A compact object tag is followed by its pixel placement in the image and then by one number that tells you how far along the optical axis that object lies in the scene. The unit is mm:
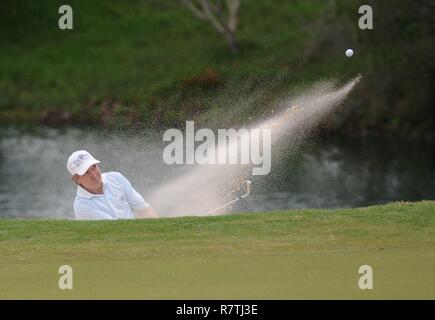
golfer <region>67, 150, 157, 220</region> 11555
